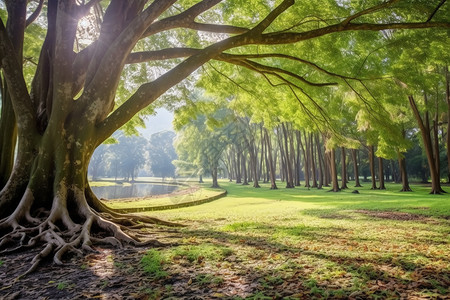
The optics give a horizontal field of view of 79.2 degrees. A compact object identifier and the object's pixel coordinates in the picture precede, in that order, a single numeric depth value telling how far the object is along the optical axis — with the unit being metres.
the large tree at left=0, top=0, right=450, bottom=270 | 5.27
